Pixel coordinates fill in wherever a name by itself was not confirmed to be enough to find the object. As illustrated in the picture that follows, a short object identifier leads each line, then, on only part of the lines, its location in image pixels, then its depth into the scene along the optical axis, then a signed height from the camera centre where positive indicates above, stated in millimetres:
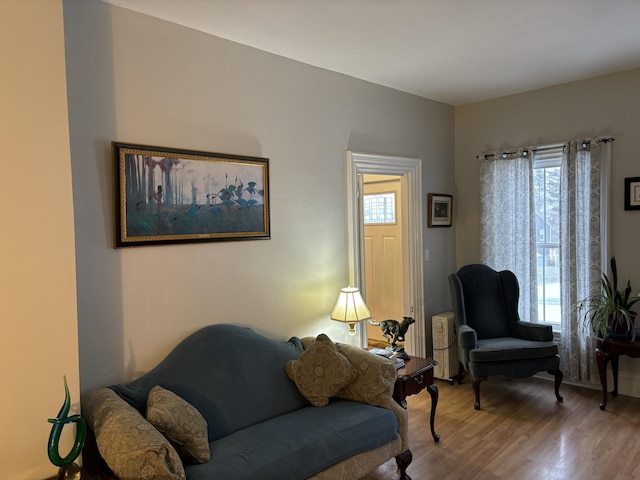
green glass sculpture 1925 -823
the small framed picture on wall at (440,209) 4656 +167
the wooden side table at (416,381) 3078 -1023
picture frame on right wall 3898 +237
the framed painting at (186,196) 2584 +209
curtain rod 4000 +691
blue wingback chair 3832 -934
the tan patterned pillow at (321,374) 2803 -853
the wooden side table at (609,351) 3592 -983
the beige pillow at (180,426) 2123 -882
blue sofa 2008 -936
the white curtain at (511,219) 4445 +51
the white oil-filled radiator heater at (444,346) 4430 -1112
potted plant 3684 -680
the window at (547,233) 4383 -85
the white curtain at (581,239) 4043 -136
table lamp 3398 -589
